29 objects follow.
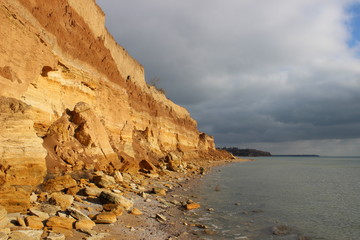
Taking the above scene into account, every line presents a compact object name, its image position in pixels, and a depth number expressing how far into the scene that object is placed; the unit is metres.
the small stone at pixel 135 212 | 9.90
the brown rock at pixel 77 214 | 7.74
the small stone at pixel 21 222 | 6.56
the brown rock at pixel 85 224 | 7.26
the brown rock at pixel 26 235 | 5.64
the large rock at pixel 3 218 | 6.05
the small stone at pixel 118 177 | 15.17
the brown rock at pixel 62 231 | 6.67
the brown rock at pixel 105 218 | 8.17
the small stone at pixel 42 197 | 9.04
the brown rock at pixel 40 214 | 7.27
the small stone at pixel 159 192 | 14.75
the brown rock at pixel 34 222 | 6.62
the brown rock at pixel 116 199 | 10.33
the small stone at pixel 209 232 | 8.73
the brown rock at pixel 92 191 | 10.89
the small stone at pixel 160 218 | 9.71
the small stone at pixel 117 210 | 9.22
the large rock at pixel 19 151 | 8.43
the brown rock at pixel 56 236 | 6.08
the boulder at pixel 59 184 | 10.51
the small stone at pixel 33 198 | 8.61
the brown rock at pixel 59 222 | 6.94
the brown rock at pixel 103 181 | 12.88
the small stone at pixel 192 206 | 12.02
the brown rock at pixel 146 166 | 22.58
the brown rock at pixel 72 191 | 10.61
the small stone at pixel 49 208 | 7.83
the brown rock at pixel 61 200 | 8.52
